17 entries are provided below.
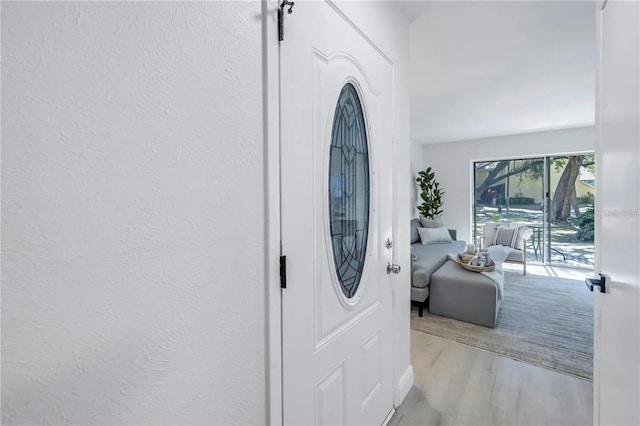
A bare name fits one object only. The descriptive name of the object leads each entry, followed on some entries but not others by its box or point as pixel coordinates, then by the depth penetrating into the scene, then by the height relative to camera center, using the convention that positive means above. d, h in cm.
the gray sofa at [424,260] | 313 -65
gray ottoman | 284 -91
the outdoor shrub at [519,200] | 545 +16
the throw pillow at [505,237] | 523 -52
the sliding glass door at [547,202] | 502 +13
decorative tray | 307 -63
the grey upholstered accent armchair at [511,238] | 500 -54
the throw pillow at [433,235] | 508 -47
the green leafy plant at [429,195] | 582 +30
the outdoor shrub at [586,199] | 493 +16
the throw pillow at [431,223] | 543 -26
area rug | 232 -119
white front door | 95 -4
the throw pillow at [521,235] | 509 -48
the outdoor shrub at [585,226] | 492 -31
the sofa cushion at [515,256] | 498 -83
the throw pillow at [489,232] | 546 -45
